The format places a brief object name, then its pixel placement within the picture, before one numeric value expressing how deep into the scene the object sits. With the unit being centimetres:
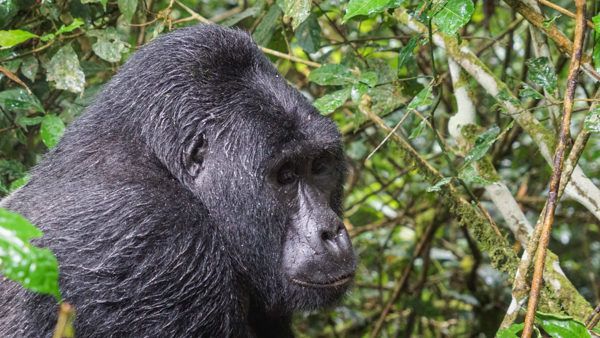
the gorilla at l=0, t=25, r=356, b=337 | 297
